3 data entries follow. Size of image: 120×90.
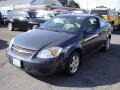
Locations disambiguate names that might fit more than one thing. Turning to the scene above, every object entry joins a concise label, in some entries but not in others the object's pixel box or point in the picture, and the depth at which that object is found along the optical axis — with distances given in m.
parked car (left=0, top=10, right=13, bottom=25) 8.83
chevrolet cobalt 2.54
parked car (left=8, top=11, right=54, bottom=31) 7.33
